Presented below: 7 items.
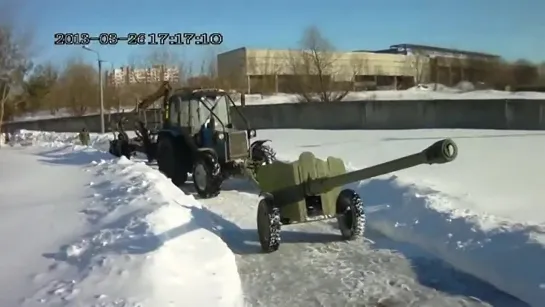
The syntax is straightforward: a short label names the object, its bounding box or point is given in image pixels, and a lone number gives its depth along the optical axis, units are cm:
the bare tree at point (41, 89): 5206
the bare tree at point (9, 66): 3003
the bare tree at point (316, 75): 4544
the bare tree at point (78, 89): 6296
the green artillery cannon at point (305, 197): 831
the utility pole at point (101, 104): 3803
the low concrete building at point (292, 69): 5712
